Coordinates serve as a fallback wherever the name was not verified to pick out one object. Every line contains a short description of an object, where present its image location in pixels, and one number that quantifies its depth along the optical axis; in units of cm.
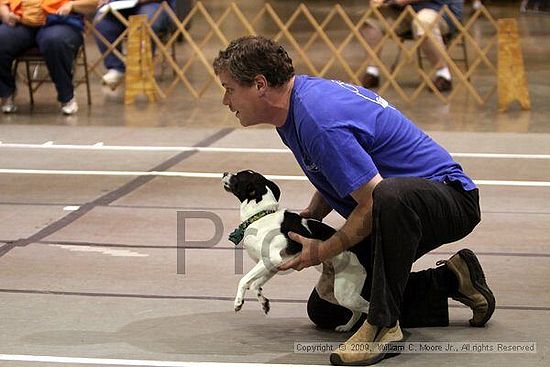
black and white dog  780
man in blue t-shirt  747
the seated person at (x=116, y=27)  2198
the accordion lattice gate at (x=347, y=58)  2037
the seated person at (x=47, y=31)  1880
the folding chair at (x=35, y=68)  1923
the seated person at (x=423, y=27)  2047
